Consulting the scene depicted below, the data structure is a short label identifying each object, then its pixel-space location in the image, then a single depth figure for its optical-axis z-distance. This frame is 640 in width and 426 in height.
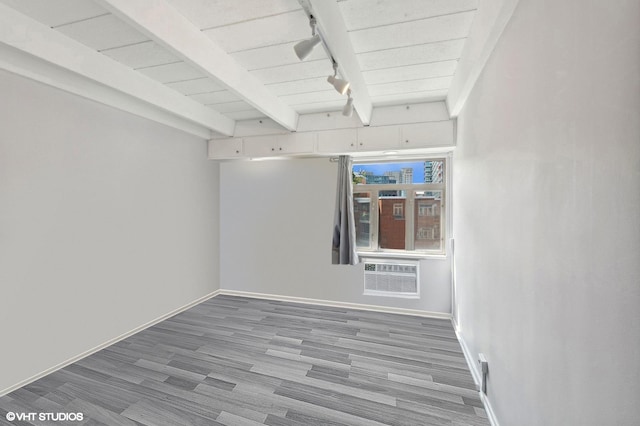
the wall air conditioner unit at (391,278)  3.35
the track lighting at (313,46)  1.42
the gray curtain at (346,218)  3.44
